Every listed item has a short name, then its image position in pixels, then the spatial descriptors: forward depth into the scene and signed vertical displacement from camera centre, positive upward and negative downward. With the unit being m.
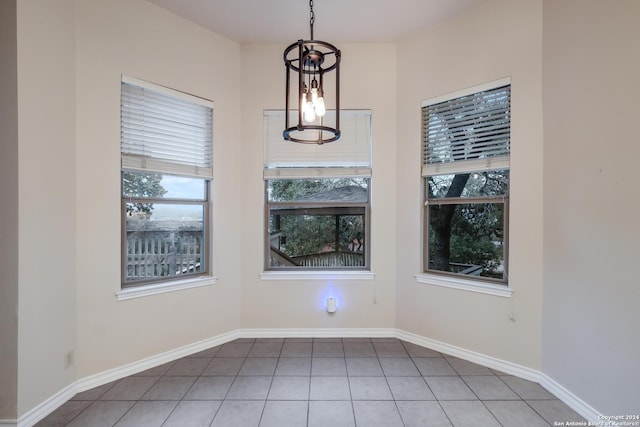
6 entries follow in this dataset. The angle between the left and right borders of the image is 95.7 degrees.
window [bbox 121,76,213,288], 2.57 +0.27
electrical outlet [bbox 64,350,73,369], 2.17 -1.13
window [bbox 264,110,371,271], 3.27 +0.14
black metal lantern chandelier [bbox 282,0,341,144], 1.54 +0.69
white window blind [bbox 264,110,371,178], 3.26 +0.67
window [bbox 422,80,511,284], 2.62 +0.29
